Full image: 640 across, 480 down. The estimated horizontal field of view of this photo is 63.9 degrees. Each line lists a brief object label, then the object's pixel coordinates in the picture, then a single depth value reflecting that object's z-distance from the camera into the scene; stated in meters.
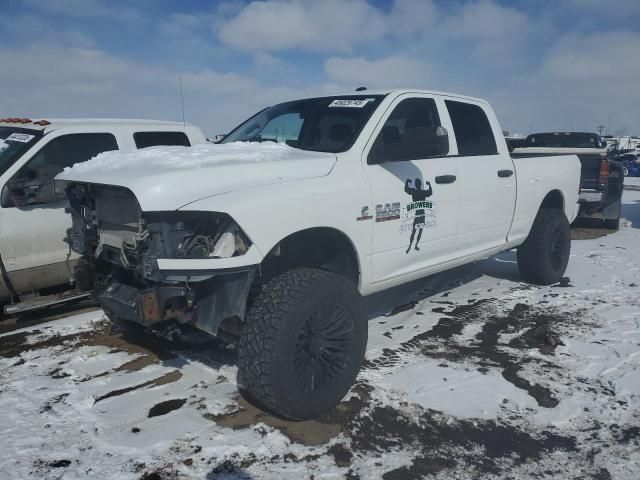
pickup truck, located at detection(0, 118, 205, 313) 4.49
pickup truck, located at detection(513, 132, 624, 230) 9.01
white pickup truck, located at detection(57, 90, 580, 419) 2.67
